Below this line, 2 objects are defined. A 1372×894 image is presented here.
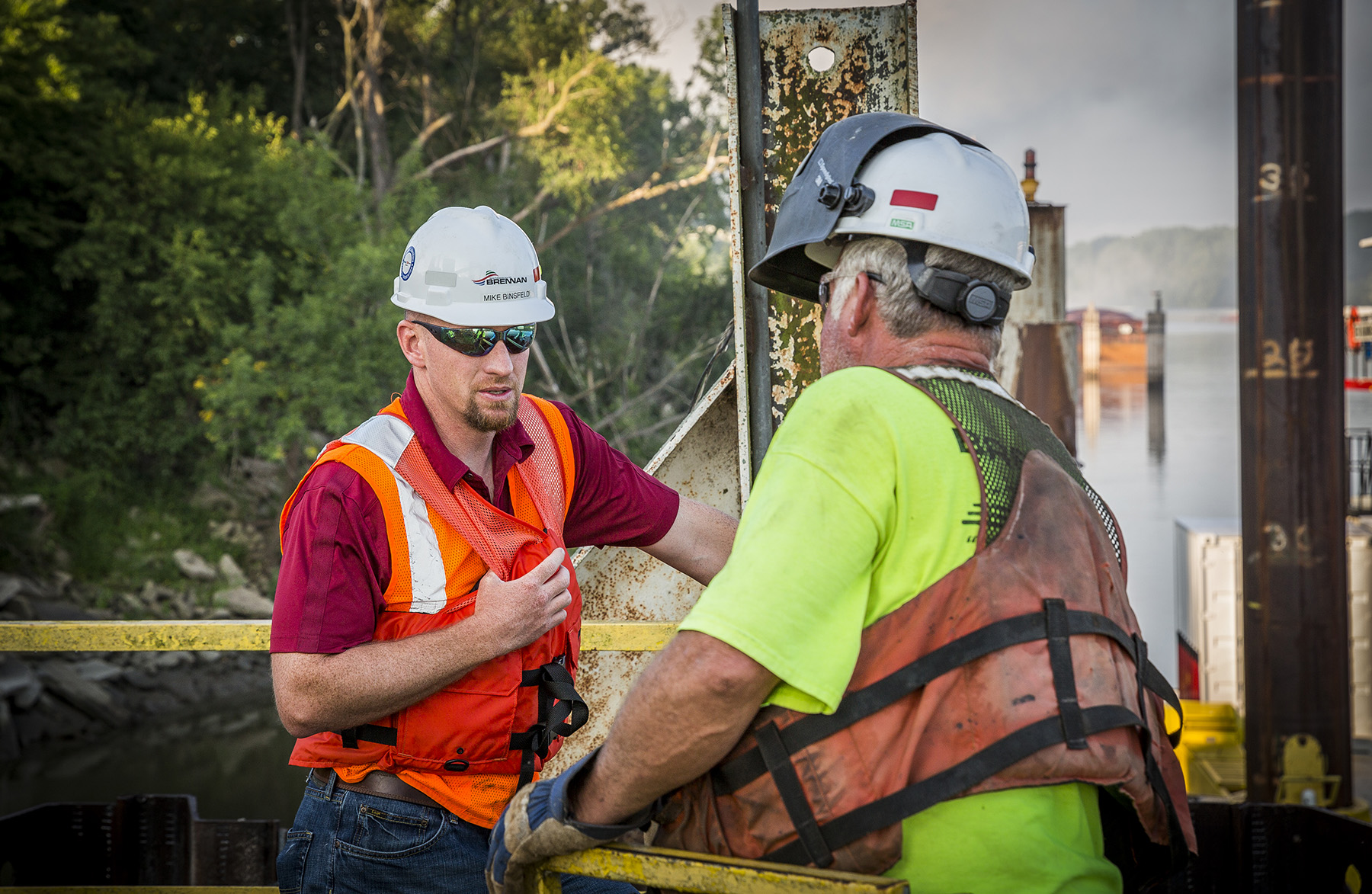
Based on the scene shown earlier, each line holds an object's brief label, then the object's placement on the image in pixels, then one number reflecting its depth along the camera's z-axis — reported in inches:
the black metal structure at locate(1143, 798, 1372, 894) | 132.4
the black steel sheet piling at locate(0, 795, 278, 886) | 139.4
